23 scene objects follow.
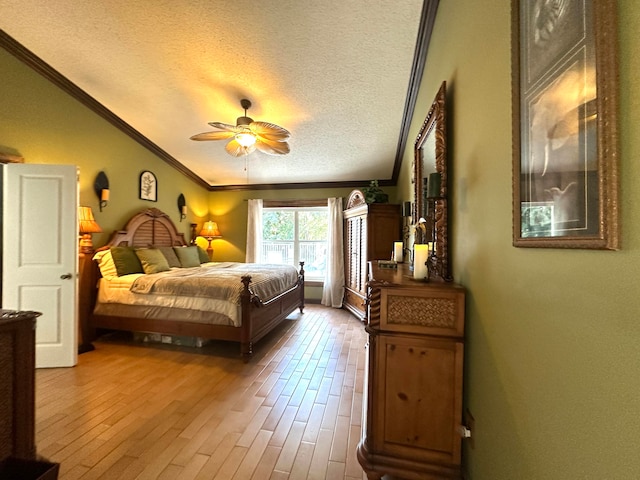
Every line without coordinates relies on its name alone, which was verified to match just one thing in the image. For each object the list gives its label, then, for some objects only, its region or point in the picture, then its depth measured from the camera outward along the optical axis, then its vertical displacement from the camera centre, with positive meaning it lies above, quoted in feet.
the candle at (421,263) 5.11 -0.38
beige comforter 10.04 -1.57
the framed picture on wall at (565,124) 1.85 +0.97
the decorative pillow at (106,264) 11.37 -0.90
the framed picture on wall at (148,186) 14.48 +3.01
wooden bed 9.71 -3.01
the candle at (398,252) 9.10 -0.32
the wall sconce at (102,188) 11.95 +2.34
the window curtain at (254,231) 19.10 +0.78
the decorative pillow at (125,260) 11.46 -0.77
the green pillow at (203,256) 16.99 -0.84
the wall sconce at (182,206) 17.33 +2.27
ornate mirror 5.44 +1.06
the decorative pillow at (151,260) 12.18 -0.83
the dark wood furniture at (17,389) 4.54 -2.52
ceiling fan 9.18 +3.75
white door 8.94 -0.32
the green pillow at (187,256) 14.88 -0.77
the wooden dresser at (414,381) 4.57 -2.33
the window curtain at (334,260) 17.65 -1.13
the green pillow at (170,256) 14.06 -0.72
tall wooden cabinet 14.37 +0.38
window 19.42 +0.38
